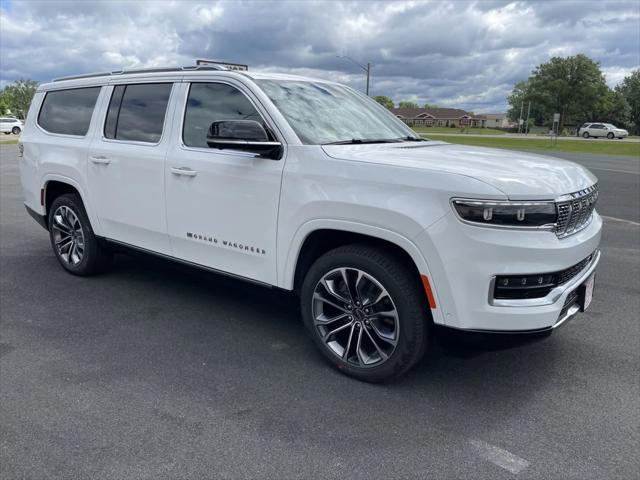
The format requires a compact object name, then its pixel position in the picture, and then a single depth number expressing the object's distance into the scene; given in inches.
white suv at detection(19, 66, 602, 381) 117.1
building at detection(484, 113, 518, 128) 6342.0
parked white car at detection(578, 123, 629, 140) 2336.4
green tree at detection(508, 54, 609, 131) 3595.0
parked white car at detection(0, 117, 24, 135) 1862.7
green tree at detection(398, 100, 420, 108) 6185.5
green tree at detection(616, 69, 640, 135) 3644.2
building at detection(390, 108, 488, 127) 4768.5
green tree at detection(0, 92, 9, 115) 3284.0
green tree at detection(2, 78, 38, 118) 3951.8
